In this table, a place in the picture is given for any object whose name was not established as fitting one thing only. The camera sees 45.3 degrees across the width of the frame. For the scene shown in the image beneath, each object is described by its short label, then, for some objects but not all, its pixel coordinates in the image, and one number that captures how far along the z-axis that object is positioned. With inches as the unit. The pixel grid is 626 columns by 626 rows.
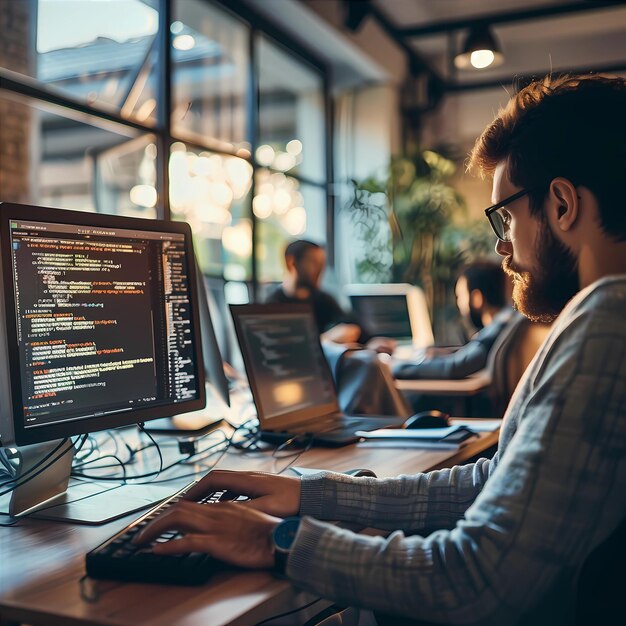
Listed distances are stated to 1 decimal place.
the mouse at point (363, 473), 51.4
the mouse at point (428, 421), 75.0
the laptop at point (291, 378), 71.7
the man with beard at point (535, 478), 31.6
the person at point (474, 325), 146.1
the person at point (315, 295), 165.2
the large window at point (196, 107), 156.4
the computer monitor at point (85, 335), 46.4
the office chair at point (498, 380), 130.4
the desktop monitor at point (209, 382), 74.2
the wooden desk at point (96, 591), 32.1
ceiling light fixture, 204.2
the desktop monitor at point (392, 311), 181.0
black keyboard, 35.6
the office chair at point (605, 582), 32.9
